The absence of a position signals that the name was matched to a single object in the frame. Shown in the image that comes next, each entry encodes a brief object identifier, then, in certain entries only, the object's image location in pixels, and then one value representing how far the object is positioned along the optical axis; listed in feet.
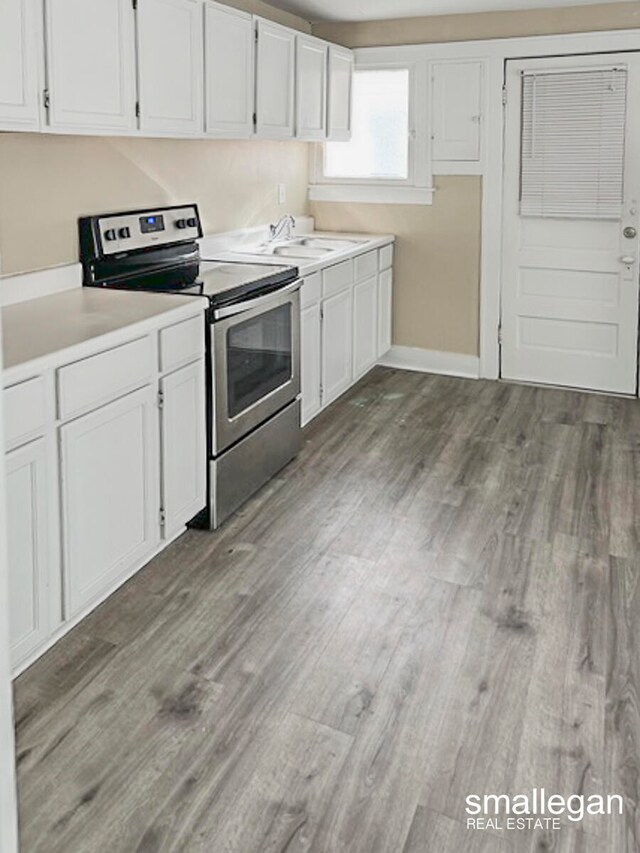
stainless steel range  10.64
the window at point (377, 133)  17.66
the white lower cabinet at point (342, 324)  14.12
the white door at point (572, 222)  15.98
